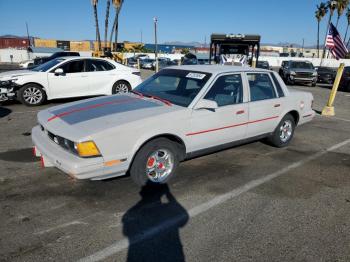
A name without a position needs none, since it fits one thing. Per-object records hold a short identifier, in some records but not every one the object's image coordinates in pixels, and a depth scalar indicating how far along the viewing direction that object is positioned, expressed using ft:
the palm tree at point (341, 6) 178.19
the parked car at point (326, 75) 76.69
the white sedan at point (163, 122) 11.54
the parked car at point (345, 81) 59.21
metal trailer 58.85
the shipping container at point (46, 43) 248.36
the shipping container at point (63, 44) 240.53
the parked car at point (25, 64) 88.49
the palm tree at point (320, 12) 200.46
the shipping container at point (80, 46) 241.35
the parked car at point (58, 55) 68.58
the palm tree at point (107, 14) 111.34
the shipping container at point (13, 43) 249.96
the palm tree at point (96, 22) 102.18
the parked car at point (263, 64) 82.73
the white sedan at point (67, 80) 29.60
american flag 42.44
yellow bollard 31.40
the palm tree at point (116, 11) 110.01
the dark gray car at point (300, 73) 63.72
